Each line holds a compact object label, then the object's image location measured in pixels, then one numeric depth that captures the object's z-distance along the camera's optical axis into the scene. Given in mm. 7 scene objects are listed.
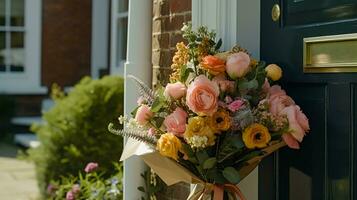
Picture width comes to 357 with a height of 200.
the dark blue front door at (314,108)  2303
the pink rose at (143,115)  2471
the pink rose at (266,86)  2436
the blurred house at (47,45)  11703
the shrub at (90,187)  4465
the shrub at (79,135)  5656
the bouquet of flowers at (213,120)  2271
